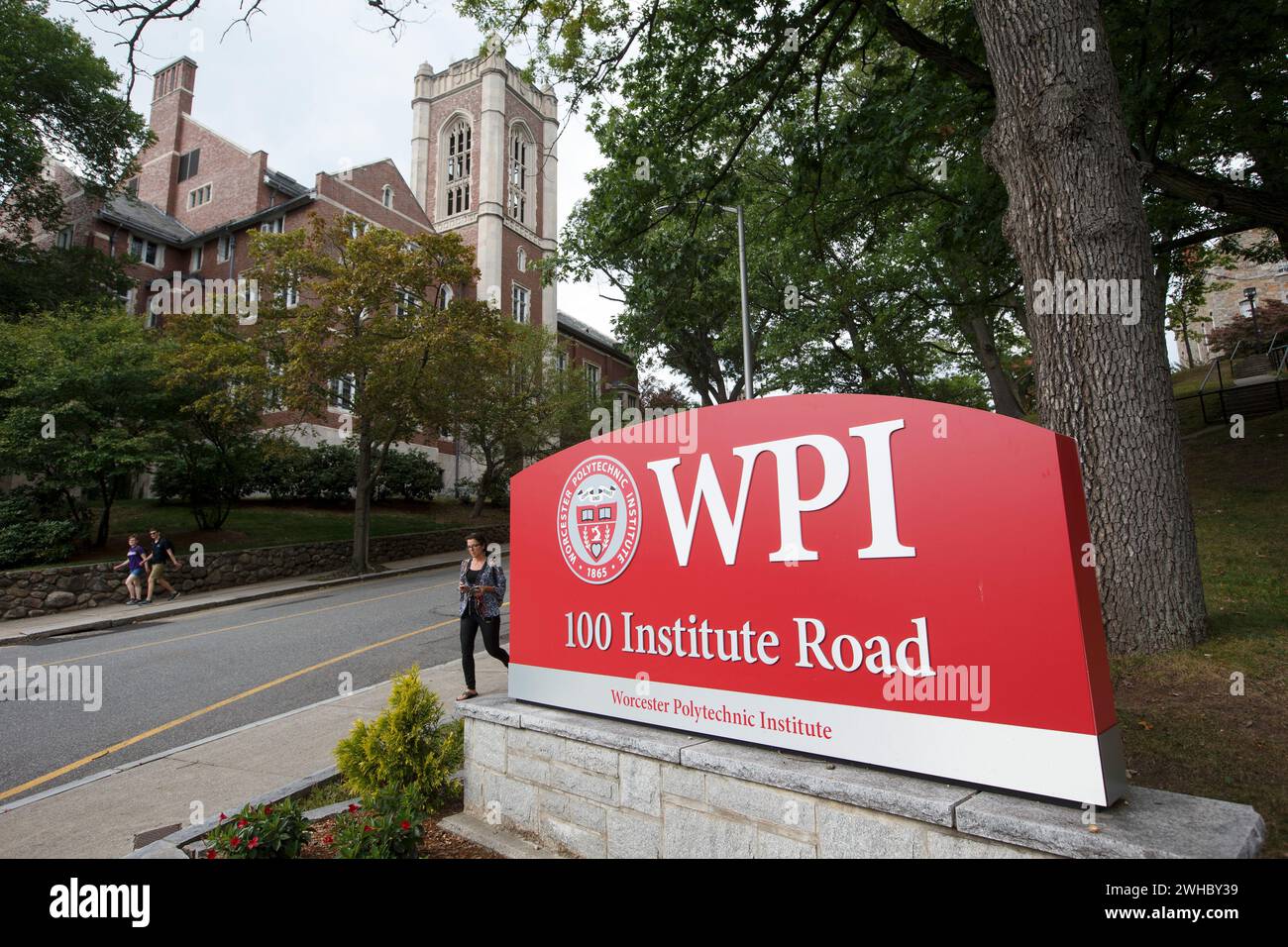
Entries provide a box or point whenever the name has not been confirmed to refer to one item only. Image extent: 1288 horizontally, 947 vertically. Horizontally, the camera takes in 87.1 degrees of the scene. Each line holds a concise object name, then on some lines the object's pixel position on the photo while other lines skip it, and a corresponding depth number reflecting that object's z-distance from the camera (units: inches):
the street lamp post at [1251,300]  1243.1
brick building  1405.0
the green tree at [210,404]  722.8
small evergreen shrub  177.6
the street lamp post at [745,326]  684.1
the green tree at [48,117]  978.7
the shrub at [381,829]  126.7
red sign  95.3
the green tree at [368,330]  748.6
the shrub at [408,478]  1245.1
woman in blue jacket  288.5
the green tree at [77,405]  655.8
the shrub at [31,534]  644.7
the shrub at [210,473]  829.2
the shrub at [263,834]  123.6
